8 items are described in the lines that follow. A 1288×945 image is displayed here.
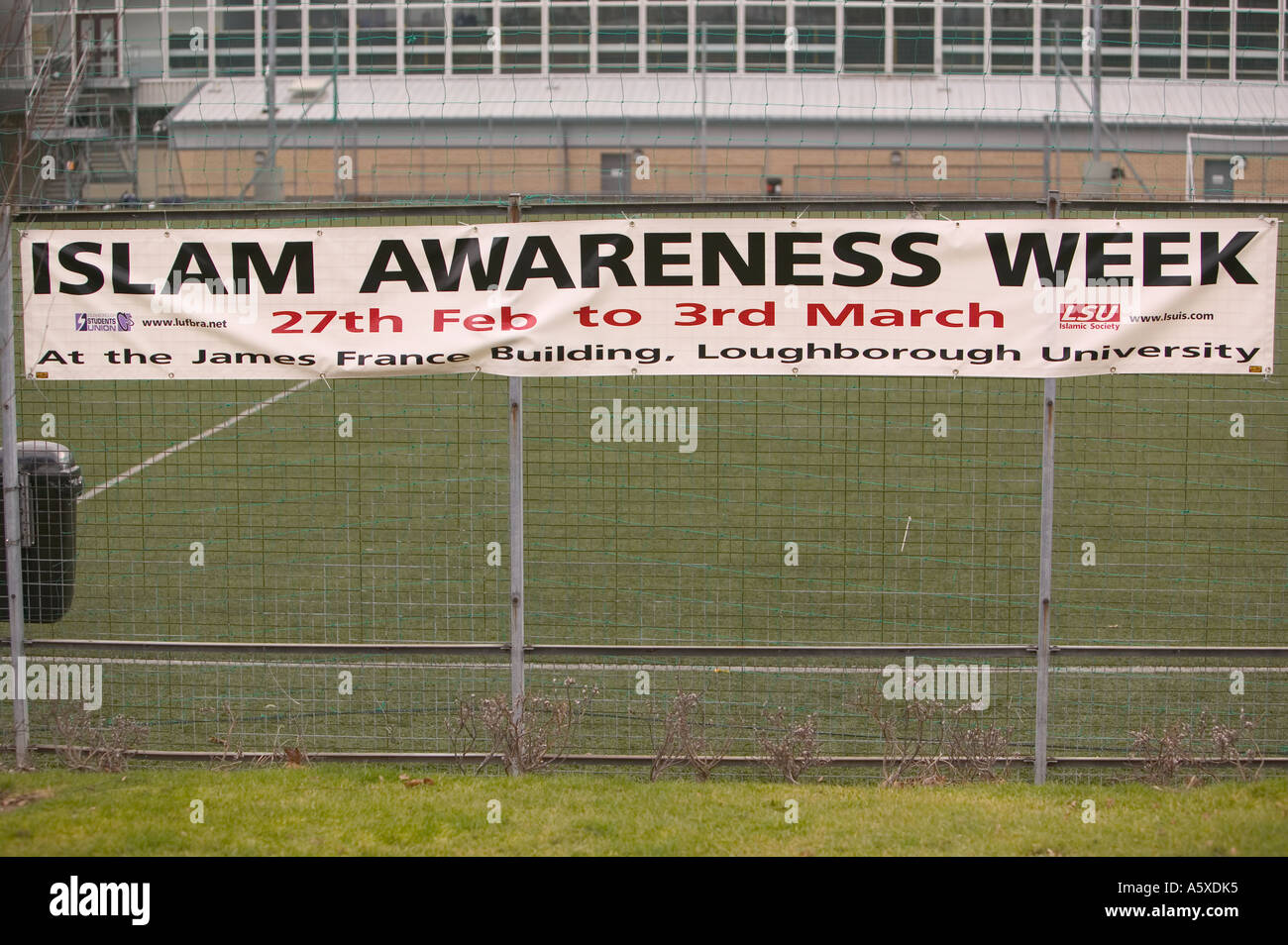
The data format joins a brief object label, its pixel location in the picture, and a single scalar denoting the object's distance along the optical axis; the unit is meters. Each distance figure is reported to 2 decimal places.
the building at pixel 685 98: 64.62
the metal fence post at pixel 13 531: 13.29
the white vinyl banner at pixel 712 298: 12.76
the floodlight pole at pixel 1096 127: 40.60
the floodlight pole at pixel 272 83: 26.75
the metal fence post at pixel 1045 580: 12.87
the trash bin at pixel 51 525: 15.30
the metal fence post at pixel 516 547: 12.98
